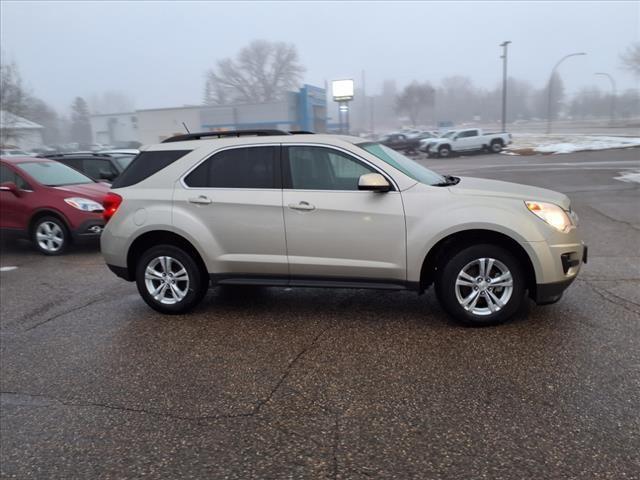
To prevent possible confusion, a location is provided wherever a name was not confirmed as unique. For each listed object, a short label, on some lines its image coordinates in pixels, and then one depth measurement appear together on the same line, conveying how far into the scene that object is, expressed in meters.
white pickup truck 33.84
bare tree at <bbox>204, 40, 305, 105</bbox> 101.12
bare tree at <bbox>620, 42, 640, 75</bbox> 67.94
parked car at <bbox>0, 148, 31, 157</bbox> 34.02
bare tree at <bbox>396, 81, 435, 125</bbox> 96.12
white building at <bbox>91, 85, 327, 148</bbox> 51.44
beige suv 4.32
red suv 8.38
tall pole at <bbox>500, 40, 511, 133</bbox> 41.15
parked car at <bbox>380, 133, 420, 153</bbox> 38.41
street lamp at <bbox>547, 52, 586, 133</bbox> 39.34
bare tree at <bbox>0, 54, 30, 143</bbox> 35.25
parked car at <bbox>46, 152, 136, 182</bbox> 11.18
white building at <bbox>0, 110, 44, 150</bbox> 36.56
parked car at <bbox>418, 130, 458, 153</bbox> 34.78
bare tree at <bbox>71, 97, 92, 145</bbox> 109.75
